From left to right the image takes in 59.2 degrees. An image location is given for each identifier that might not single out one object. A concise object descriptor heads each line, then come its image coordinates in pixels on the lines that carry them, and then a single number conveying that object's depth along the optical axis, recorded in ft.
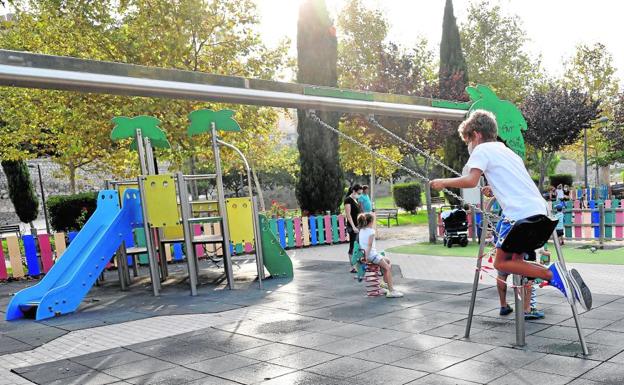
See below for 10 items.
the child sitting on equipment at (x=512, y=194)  14.33
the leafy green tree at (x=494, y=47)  103.14
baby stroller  45.09
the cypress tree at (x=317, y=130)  58.44
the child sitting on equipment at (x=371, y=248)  24.77
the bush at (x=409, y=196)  91.91
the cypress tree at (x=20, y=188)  93.71
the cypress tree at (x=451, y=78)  63.00
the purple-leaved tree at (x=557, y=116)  69.31
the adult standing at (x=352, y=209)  35.63
